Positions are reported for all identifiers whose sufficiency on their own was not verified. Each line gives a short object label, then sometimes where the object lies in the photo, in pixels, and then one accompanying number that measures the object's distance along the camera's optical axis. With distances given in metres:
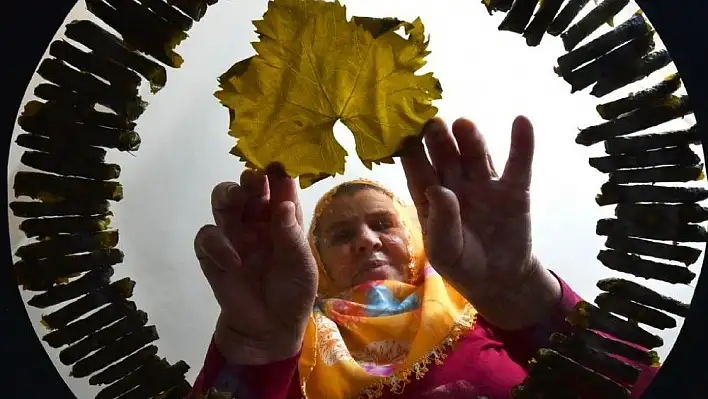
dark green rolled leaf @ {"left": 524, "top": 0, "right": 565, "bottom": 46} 0.38
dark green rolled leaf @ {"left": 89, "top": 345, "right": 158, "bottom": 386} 0.40
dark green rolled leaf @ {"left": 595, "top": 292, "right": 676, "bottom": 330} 0.39
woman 0.43
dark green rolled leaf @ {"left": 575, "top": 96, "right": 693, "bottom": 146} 0.38
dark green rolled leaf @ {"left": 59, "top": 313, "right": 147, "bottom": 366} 0.40
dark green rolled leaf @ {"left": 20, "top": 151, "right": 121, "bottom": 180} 0.39
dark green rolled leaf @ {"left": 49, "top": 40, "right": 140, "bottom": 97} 0.39
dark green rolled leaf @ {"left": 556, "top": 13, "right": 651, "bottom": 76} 0.38
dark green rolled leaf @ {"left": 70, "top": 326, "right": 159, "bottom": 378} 0.40
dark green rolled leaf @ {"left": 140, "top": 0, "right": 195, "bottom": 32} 0.39
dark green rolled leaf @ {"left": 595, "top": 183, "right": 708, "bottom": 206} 0.39
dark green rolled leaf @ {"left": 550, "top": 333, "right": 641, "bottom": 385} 0.39
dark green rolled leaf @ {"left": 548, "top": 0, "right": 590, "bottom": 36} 0.38
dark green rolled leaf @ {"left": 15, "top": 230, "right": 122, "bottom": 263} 0.40
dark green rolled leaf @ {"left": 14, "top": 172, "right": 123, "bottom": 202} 0.39
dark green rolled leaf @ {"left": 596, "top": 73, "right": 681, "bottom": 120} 0.38
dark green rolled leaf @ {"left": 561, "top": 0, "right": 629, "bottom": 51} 0.38
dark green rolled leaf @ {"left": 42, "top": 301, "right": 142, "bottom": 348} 0.40
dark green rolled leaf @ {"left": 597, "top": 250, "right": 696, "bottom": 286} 0.39
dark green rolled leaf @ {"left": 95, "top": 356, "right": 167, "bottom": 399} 0.40
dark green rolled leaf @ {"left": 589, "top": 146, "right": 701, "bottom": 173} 0.38
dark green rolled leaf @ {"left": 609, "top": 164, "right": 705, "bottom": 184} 0.39
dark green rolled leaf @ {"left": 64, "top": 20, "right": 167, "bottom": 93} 0.39
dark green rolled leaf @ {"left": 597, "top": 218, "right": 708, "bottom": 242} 0.39
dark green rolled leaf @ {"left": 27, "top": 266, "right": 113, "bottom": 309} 0.40
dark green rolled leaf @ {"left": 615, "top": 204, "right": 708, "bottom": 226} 0.39
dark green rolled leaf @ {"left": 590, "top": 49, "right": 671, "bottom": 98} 0.38
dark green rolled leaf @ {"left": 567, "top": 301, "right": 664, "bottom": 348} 0.39
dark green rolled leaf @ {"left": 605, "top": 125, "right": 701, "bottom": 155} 0.38
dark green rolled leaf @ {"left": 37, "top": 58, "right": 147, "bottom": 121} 0.39
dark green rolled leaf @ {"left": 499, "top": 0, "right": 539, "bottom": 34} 0.38
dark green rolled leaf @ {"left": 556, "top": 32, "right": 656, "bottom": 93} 0.38
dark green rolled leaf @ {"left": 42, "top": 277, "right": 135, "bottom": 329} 0.40
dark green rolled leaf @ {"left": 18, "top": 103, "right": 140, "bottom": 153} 0.39
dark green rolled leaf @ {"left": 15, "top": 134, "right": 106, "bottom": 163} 0.39
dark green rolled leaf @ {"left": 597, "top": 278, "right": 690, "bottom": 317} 0.39
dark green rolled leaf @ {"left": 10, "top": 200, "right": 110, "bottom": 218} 0.40
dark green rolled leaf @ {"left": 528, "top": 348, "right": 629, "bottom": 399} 0.38
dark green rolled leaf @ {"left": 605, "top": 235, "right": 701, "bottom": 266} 0.39
